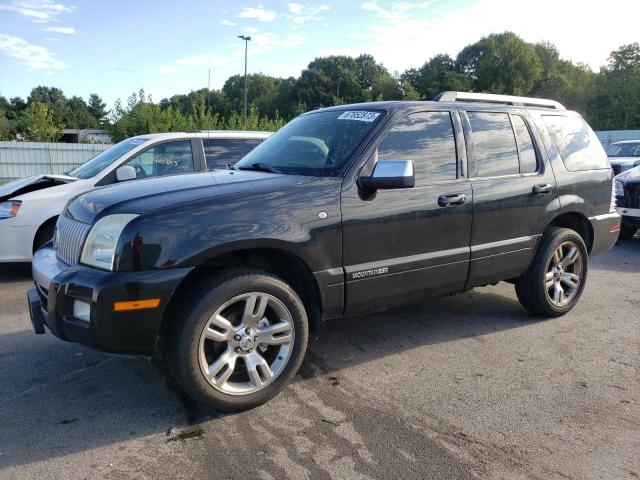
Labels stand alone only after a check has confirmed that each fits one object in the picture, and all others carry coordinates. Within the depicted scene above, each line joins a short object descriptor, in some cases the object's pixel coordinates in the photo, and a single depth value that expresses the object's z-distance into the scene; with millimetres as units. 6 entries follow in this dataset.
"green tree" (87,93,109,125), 107262
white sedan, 5938
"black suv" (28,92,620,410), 2914
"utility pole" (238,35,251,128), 34484
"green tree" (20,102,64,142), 30000
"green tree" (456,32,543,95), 70625
